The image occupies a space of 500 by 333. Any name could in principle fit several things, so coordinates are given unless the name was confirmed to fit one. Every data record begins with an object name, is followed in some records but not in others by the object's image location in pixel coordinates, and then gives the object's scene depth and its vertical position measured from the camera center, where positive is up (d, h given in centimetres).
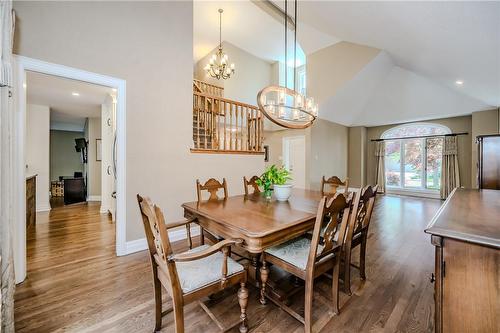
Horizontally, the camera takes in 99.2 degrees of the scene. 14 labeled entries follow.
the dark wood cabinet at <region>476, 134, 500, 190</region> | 278 +6
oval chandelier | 279 +82
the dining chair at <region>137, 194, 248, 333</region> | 116 -68
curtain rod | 658 +100
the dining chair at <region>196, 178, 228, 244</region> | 238 -26
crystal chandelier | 543 +260
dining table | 142 -42
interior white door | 708 +29
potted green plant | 235 -20
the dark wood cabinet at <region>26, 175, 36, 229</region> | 330 -59
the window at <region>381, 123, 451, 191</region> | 720 +31
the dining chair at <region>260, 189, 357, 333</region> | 142 -67
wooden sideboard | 85 -46
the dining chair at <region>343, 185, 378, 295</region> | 184 -60
